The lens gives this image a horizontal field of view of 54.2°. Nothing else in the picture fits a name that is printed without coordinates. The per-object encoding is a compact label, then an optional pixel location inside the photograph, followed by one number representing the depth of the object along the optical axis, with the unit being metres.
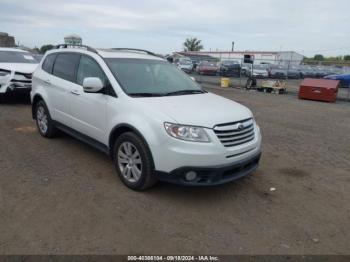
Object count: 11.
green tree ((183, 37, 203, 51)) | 92.06
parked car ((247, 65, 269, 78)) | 29.36
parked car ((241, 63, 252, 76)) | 29.37
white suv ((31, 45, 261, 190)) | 3.82
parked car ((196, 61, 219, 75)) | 31.16
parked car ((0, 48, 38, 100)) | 9.52
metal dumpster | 15.08
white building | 52.44
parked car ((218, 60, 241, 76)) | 30.48
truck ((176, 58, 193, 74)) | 32.78
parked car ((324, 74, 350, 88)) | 21.80
